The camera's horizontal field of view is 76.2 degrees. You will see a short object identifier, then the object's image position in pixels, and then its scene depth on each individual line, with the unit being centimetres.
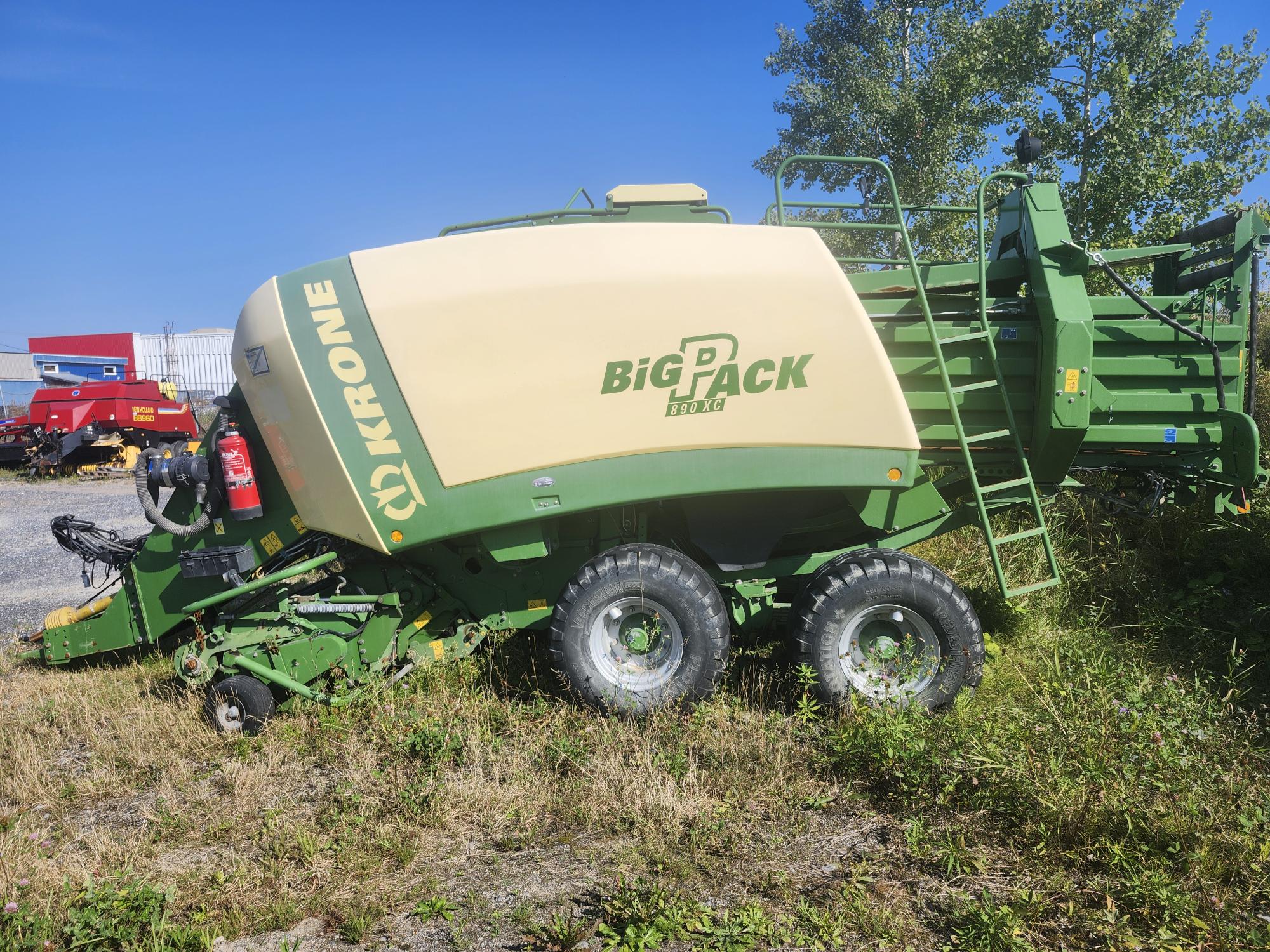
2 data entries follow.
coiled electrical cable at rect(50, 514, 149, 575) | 518
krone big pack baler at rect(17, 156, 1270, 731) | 404
